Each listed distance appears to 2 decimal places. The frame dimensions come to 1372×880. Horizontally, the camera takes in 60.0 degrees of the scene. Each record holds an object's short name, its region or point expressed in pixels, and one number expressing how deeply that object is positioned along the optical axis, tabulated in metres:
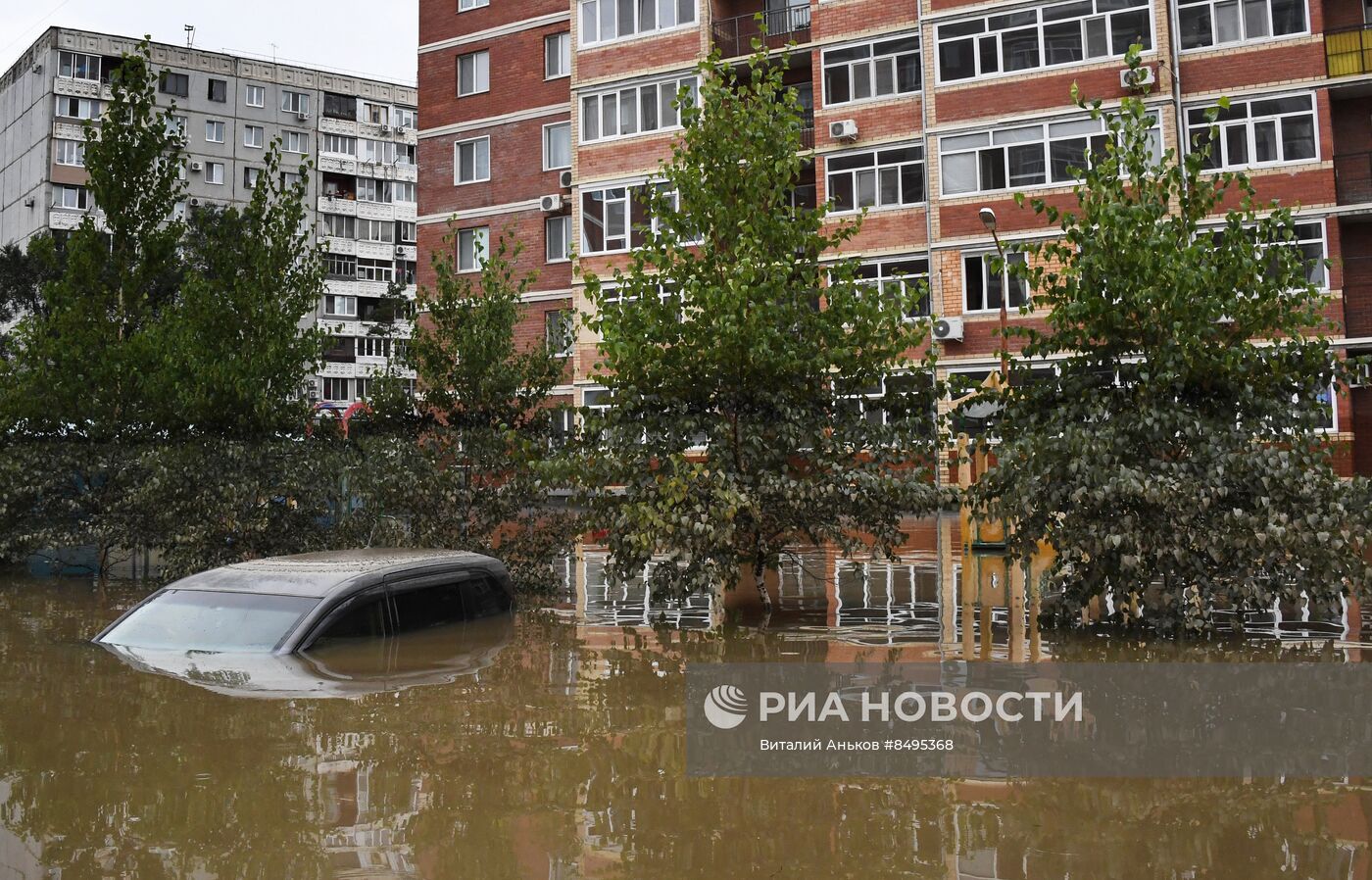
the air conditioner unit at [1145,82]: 23.59
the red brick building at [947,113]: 24.27
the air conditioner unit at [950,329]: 25.77
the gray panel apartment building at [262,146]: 56.84
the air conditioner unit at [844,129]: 27.35
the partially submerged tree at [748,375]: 10.66
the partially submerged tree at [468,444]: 13.63
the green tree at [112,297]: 15.96
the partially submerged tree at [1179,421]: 8.74
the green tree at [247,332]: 15.11
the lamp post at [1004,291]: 23.25
